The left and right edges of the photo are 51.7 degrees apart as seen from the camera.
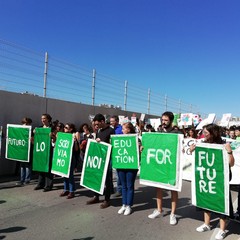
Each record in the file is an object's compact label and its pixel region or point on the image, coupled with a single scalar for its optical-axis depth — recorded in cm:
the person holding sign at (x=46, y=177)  601
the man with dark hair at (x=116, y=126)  584
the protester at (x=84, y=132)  685
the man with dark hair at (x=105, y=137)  500
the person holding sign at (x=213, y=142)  366
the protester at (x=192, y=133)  801
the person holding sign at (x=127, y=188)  463
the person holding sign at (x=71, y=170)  554
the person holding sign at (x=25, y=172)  645
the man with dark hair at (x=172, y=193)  425
